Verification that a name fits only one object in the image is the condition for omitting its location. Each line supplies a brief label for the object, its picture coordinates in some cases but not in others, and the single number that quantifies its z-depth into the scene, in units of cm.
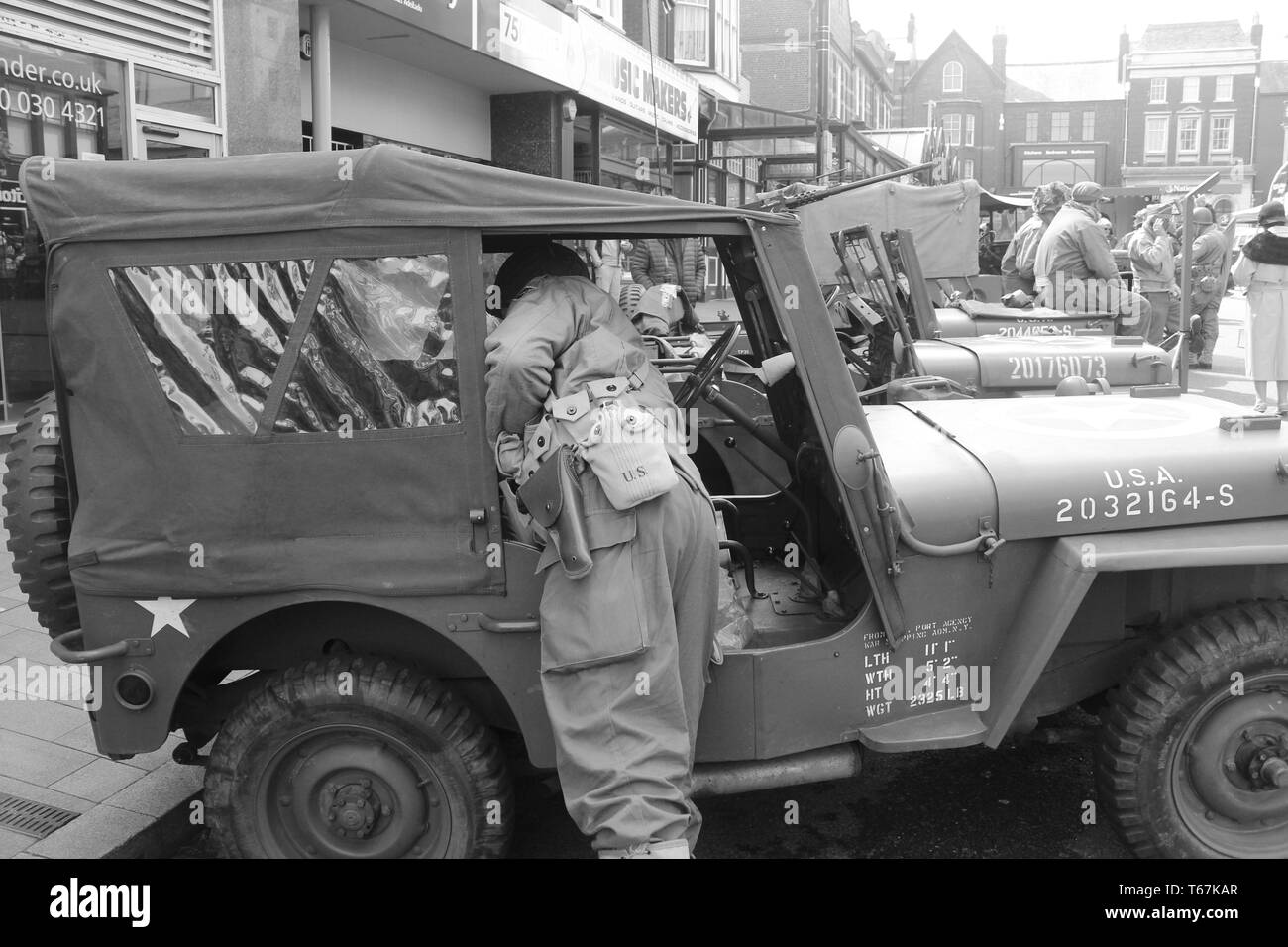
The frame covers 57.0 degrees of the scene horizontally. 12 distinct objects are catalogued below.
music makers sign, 1587
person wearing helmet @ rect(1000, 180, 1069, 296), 1257
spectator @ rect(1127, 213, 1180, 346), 1491
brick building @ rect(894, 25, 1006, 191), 6944
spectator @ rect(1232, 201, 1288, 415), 1013
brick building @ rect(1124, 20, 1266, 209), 6756
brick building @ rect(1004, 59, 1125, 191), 7000
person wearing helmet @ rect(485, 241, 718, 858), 287
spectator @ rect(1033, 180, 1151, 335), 1020
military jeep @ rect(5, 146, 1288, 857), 303
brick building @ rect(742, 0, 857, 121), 4578
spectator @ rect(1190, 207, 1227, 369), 1666
